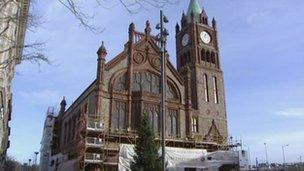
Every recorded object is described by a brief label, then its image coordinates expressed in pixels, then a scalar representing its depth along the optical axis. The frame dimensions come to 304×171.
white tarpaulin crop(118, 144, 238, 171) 29.01
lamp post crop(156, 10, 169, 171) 14.79
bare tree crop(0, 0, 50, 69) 8.06
